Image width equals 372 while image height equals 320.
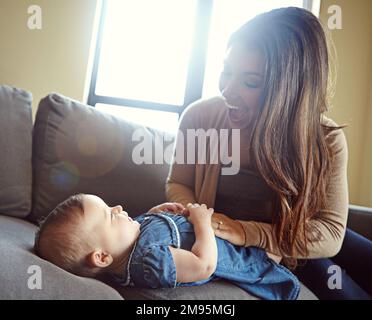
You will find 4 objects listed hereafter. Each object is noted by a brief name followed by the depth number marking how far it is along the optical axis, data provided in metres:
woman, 0.85
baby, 0.68
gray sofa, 1.00
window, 2.32
